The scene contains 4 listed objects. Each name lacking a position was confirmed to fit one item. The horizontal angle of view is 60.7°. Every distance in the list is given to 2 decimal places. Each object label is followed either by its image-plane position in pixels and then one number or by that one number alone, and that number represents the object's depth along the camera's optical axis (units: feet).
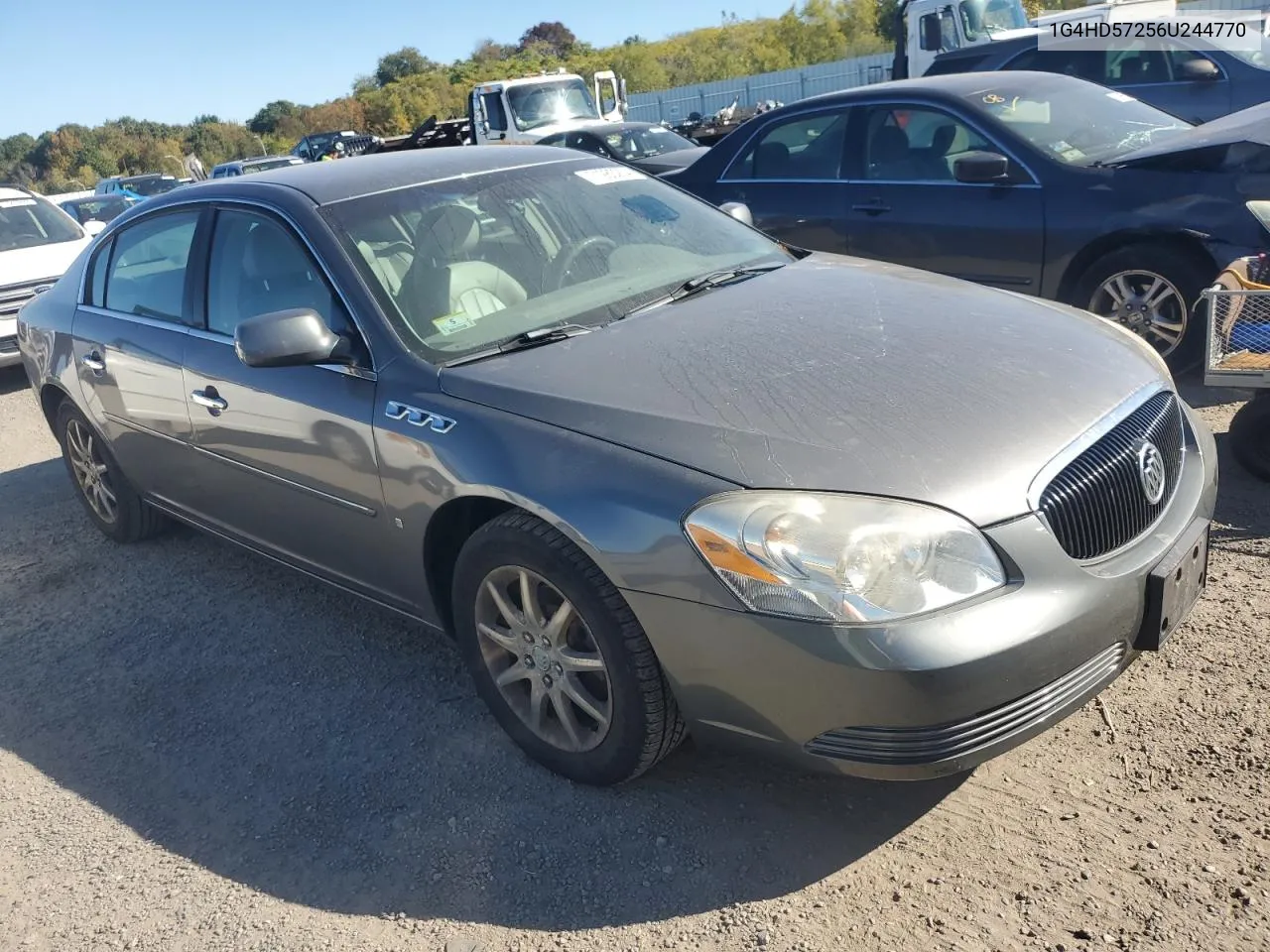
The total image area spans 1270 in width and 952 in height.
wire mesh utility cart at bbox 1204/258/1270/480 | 13.35
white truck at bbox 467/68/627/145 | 61.77
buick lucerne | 7.56
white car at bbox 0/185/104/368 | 30.91
